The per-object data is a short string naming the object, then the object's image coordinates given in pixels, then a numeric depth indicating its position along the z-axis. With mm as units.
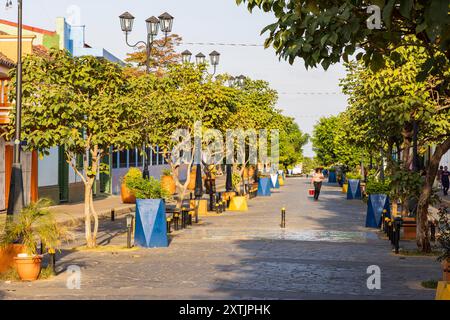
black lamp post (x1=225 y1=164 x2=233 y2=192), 42272
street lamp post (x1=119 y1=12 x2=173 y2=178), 31797
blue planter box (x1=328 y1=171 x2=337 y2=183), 83562
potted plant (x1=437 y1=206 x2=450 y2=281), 12594
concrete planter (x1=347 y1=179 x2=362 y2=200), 47094
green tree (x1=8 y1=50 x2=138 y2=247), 18641
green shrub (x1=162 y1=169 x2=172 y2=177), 49875
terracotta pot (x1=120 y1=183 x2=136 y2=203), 39938
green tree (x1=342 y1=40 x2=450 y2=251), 18891
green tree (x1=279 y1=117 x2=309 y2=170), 95325
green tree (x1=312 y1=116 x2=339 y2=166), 86500
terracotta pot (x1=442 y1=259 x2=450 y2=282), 12594
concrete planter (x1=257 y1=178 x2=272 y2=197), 51344
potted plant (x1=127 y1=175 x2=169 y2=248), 20453
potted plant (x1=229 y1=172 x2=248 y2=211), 36531
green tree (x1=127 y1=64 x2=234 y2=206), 28859
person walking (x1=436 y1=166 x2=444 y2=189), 57812
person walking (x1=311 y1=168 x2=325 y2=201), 45134
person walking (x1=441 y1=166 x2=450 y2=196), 51469
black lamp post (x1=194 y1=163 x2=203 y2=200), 31766
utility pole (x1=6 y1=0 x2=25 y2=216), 16469
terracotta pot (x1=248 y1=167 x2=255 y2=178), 65956
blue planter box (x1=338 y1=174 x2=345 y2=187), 70475
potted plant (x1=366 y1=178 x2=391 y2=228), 27047
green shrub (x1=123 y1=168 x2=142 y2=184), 39750
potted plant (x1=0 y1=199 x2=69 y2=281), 14492
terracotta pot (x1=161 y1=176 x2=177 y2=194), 47781
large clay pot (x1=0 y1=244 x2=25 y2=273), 15055
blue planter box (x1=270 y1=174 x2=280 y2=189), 64312
